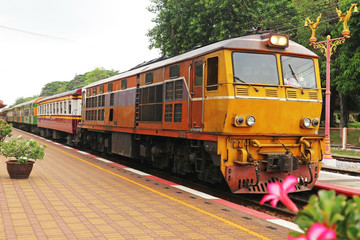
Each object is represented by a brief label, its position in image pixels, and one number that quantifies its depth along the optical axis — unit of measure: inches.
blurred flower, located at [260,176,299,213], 65.0
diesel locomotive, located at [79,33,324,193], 333.1
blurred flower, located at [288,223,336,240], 51.6
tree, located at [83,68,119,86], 4389.8
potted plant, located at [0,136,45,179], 374.8
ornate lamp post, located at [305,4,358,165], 643.3
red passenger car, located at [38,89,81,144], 917.9
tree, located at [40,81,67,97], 5792.3
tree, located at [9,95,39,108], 7665.4
